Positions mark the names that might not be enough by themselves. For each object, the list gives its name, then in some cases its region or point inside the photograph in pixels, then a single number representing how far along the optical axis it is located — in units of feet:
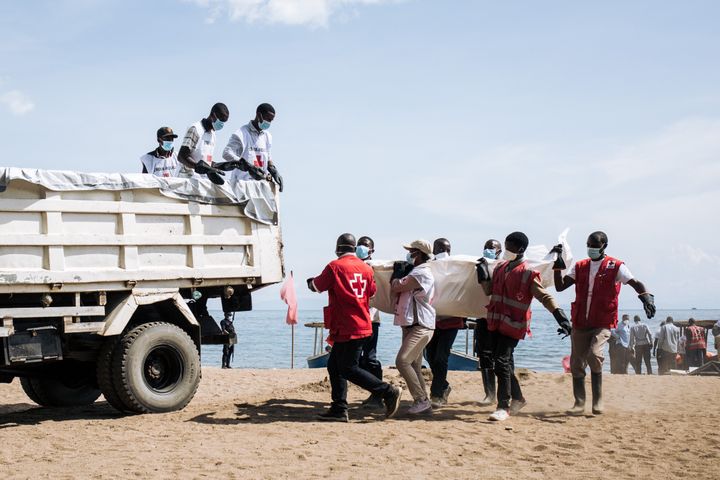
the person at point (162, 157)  35.42
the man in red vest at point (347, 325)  28.71
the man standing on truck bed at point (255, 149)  33.53
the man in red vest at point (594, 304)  30.58
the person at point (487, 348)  32.58
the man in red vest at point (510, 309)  29.28
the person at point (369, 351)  32.48
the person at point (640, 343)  71.72
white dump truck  27.22
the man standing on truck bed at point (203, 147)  32.04
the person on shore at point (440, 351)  32.86
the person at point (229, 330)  34.33
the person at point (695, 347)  74.28
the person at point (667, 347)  71.82
